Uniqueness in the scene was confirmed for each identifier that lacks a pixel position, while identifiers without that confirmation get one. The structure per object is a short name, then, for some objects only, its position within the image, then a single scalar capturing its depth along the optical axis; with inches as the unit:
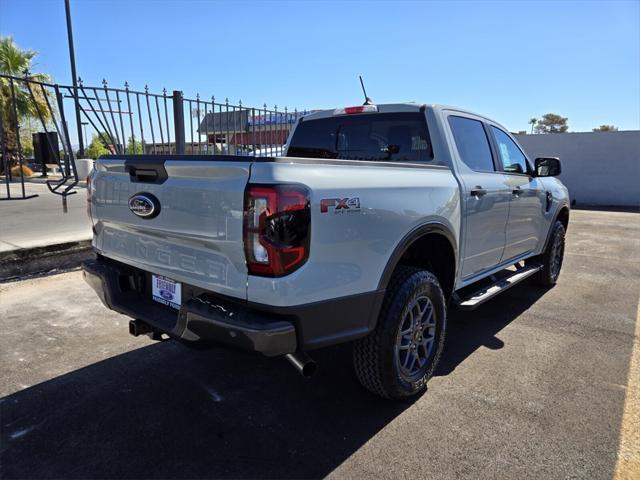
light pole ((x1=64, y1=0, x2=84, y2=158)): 491.0
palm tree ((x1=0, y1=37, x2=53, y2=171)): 761.0
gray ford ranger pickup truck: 85.7
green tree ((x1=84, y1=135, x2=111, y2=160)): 1262.1
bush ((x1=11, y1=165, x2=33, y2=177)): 752.3
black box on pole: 275.3
